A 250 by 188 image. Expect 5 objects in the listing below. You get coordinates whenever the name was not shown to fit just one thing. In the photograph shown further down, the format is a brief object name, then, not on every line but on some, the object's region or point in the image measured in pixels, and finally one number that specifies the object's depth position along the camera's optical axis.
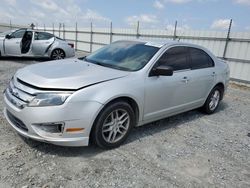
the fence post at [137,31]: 11.37
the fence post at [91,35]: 14.96
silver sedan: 2.33
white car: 8.21
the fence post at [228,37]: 7.87
